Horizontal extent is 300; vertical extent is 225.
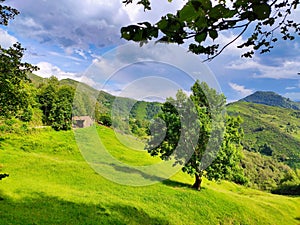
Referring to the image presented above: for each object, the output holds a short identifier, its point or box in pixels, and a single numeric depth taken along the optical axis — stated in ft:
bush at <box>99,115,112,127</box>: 196.03
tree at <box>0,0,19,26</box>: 37.11
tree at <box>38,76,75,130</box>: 180.99
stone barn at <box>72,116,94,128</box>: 137.27
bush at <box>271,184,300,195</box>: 191.11
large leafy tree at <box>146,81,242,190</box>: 72.90
